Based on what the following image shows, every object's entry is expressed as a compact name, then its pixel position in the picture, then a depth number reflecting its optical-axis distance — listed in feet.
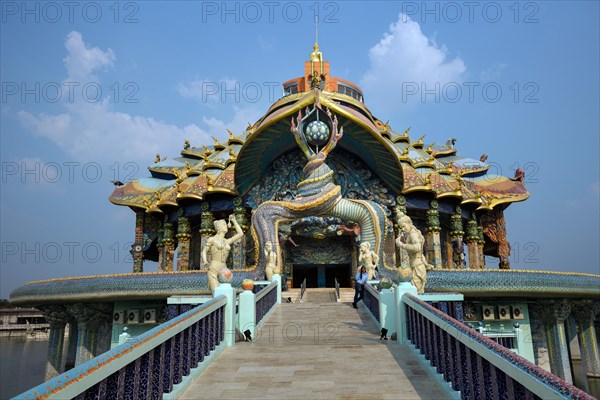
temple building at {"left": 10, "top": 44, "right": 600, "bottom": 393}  49.57
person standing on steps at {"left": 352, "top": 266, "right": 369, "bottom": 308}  41.32
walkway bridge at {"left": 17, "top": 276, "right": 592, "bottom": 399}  11.47
